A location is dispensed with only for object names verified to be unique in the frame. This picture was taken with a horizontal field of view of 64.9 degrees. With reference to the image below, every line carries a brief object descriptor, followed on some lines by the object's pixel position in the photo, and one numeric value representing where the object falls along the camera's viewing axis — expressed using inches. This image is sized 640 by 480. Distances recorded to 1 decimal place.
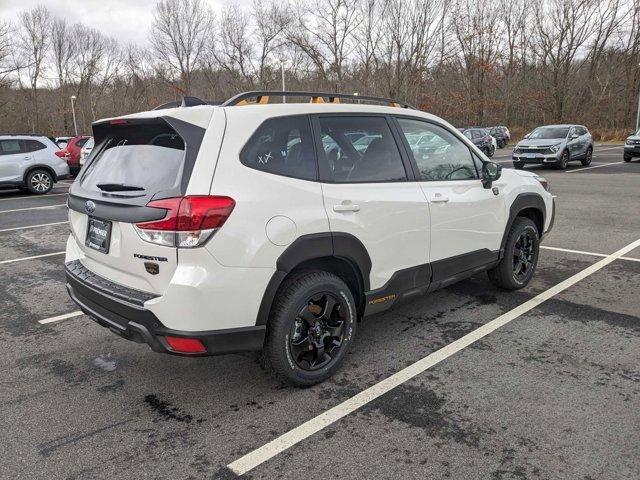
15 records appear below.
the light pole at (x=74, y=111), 2153.8
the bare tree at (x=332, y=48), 1678.2
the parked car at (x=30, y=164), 545.0
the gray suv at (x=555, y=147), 705.6
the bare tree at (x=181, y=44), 1995.6
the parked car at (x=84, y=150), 665.4
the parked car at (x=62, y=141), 924.8
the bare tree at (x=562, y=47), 1683.1
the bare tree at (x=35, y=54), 2111.2
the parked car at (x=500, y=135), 1413.6
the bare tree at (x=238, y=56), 1900.8
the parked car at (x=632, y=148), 784.3
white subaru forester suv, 104.7
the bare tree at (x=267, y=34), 1808.6
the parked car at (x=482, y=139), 1033.5
